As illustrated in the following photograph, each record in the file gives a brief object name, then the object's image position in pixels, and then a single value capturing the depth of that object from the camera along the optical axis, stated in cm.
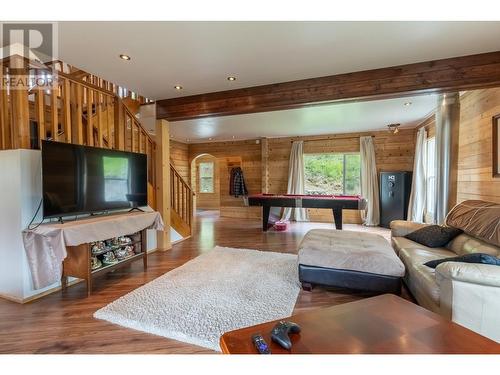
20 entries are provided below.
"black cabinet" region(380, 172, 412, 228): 580
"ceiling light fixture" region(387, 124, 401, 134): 526
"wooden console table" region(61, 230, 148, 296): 257
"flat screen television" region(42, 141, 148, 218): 247
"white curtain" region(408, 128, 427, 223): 538
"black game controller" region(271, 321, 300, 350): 117
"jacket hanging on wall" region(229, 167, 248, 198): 795
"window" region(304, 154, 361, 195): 689
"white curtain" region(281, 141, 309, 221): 717
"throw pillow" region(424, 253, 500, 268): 175
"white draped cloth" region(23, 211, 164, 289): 233
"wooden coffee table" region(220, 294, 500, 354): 115
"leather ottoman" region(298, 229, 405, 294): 243
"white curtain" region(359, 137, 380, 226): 638
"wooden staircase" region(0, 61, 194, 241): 251
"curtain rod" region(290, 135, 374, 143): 694
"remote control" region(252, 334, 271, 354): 112
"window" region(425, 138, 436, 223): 525
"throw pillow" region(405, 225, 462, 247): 284
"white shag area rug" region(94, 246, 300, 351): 201
